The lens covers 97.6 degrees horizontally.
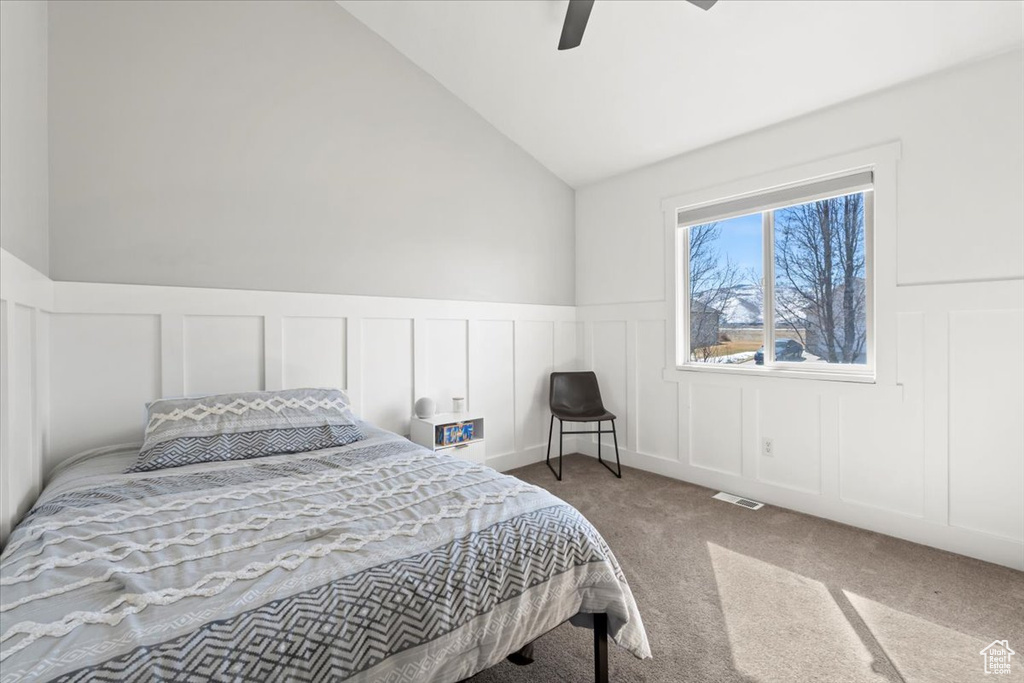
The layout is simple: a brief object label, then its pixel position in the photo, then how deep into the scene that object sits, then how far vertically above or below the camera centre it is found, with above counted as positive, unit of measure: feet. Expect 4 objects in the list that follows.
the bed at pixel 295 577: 2.67 -1.71
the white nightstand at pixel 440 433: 9.53 -2.01
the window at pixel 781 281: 9.00 +1.41
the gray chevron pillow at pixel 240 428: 6.04 -1.26
